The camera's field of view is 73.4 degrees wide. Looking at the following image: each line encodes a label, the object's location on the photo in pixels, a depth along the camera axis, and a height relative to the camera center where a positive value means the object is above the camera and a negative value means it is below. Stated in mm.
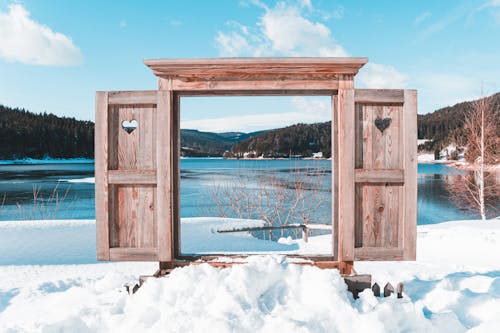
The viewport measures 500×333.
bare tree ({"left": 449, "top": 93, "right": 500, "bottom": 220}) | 13180 +789
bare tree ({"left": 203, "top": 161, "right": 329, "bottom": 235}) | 10922 -2650
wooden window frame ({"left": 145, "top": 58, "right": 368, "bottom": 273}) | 3365 +727
